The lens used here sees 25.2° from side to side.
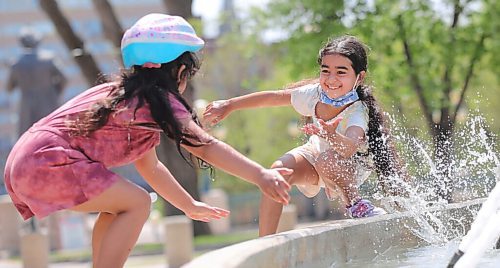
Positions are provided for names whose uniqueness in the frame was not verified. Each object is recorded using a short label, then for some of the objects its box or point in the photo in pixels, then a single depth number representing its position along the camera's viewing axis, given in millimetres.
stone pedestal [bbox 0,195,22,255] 16453
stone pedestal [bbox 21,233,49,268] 12703
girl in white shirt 5250
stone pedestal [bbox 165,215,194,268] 12602
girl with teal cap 4066
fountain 3400
